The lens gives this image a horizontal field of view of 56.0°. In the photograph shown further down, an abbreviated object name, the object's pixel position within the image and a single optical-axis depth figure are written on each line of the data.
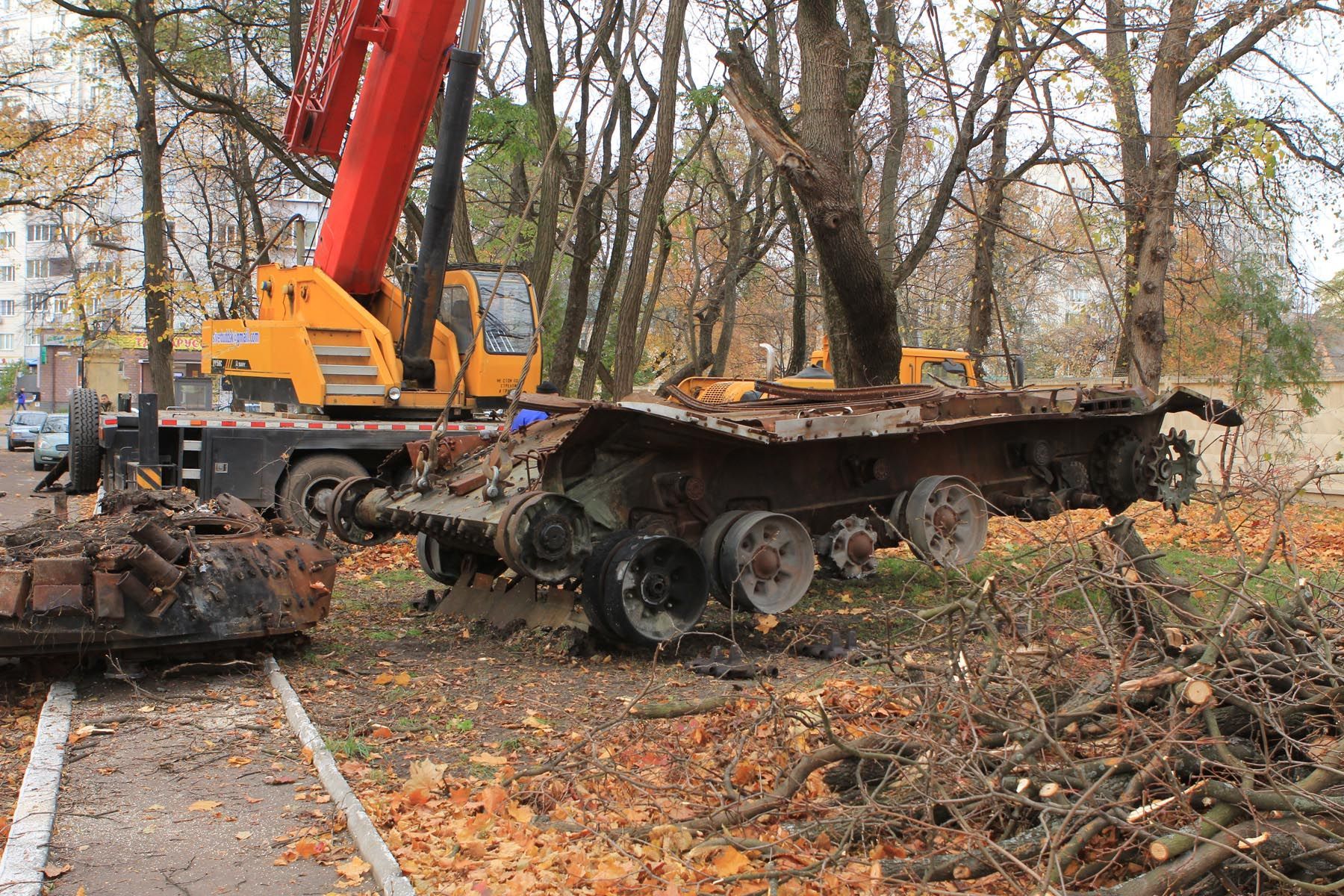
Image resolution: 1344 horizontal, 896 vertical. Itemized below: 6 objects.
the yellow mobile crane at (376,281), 11.98
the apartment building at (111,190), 27.41
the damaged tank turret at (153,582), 6.66
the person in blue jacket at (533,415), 9.84
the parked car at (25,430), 36.81
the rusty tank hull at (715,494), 7.80
